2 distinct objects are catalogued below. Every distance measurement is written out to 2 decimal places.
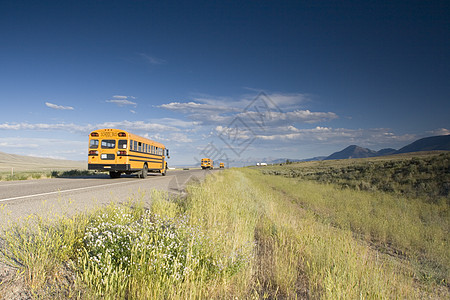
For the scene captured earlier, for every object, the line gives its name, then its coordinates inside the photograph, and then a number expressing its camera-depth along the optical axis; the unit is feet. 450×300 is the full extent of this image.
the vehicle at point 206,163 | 200.03
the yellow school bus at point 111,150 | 54.95
